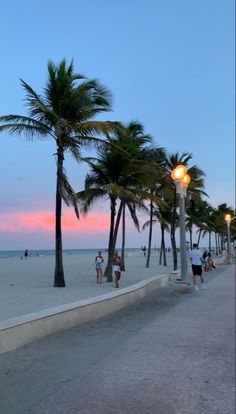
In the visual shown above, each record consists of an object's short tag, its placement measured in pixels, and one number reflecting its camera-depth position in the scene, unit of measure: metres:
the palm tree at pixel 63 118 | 18.09
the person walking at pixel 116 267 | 18.52
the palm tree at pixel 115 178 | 22.03
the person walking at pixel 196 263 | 18.23
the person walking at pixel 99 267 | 21.10
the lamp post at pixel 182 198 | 17.64
